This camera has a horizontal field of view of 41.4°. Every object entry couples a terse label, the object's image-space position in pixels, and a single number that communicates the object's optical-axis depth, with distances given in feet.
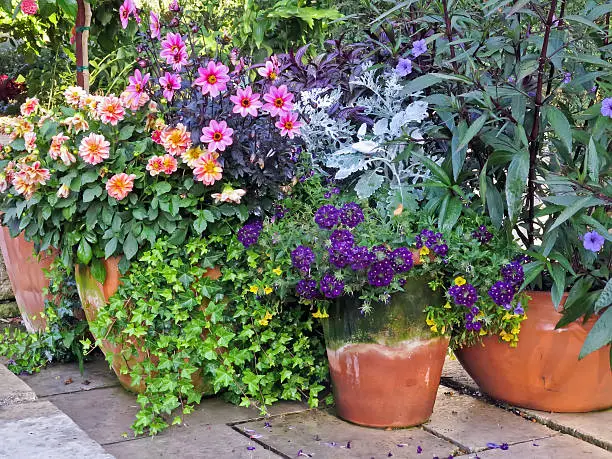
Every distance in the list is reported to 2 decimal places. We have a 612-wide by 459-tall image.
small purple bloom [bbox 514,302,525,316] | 9.07
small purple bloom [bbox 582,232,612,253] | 8.56
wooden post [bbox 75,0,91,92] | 12.41
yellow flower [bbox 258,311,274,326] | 9.36
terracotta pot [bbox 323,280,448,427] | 8.94
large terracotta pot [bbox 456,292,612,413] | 9.35
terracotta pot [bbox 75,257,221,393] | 9.84
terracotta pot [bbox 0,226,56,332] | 11.78
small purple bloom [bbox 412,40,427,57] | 9.65
